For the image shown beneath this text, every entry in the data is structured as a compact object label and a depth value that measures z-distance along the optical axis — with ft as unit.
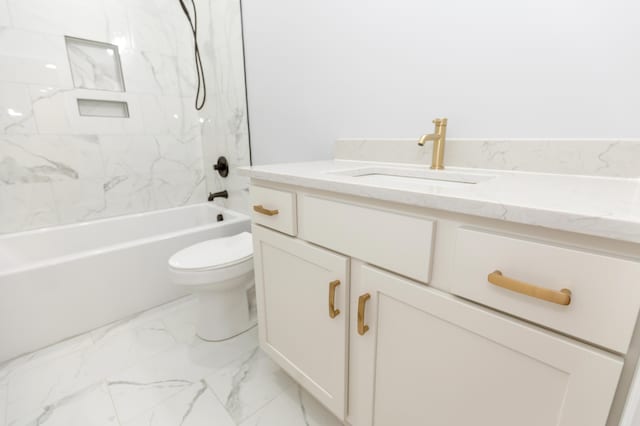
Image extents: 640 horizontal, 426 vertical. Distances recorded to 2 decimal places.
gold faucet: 3.18
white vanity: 1.45
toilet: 4.30
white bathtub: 4.50
